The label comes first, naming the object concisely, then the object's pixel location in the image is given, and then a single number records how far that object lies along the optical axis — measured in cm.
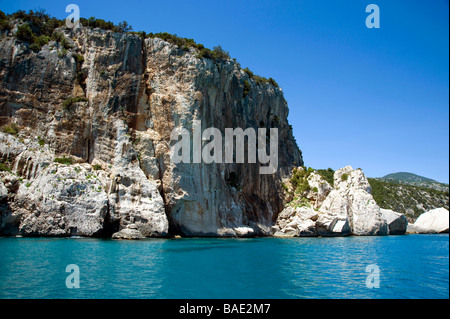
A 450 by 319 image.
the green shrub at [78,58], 4212
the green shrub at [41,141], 3759
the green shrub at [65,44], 4228
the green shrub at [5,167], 3350
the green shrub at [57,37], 4247
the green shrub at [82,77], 4181
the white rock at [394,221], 5225
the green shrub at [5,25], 4025
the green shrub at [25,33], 4028
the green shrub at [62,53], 4144
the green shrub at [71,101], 3994
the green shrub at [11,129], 3662
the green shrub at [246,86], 5310
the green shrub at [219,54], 4674
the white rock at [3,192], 3117
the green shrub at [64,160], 3625
